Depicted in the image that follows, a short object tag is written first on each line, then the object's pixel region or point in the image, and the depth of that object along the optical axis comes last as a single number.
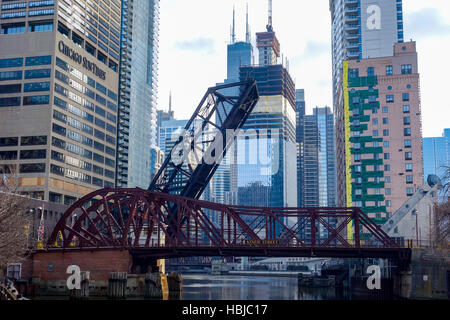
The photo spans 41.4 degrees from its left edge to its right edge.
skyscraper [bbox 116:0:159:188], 161.62
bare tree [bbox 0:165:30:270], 40.38
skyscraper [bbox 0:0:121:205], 102.31
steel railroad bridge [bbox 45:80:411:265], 58.94
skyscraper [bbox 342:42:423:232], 106.38
